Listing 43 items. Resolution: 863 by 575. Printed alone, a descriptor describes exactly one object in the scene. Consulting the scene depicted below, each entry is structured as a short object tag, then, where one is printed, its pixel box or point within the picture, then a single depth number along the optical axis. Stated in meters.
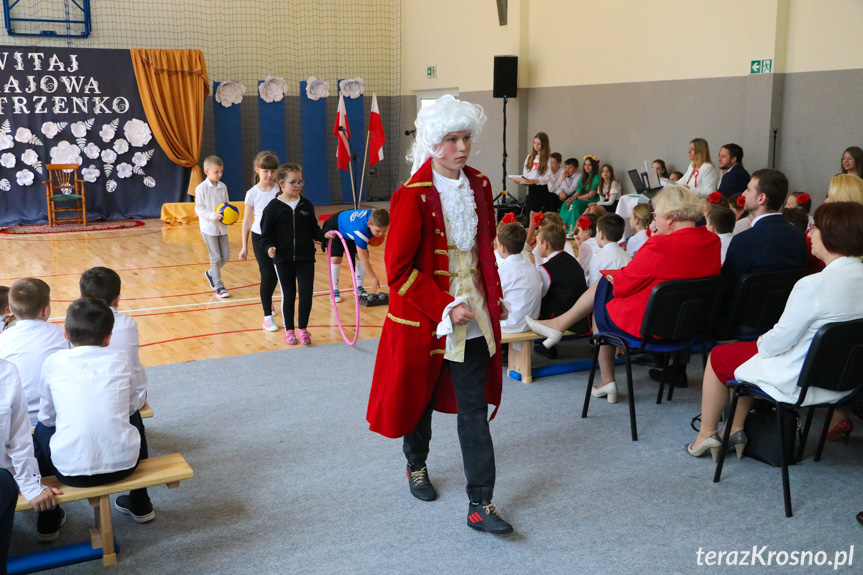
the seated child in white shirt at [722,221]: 4.62
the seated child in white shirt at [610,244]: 4.63
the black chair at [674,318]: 3.65
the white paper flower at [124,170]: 12.99
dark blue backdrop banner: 12.12
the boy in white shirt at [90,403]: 2.61
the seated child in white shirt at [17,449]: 2.39
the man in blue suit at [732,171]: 8.00
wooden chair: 12.21
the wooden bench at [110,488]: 2.60
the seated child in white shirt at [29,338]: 2.88
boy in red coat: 2.74
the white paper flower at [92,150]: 12.65
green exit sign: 8.26
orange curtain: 12.84
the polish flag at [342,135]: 12.34
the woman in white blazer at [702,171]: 8.60
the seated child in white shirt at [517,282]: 4.55
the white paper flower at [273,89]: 14.02
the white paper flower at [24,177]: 12.28
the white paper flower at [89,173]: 12.74
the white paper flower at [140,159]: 13.03
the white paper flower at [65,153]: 12.47
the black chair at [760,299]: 3.85
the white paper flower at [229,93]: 13.72
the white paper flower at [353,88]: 14.55
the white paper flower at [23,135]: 12.13
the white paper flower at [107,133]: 12.70
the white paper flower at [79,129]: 12.52
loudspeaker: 11.66
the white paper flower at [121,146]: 12.85
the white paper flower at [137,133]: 12.89
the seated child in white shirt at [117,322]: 3.09
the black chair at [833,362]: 2.85
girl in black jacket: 5.29
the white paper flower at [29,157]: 12.26
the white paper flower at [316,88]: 14.34
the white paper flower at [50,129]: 12.31
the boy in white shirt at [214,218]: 6.87
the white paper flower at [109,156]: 12.78
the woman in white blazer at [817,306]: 2.90
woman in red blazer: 3.79
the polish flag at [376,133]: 12.35
